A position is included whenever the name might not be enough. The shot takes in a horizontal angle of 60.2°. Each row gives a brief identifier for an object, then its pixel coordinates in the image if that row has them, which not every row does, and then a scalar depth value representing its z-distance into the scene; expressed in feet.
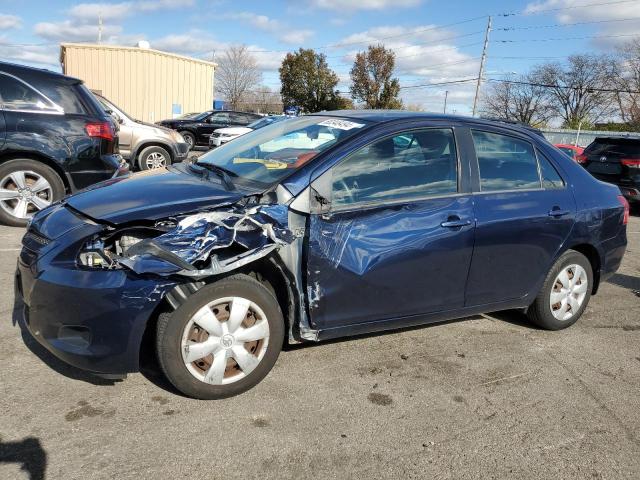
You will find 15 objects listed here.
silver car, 36.88
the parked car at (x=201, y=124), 65.82
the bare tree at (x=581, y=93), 191.62
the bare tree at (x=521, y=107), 219.00
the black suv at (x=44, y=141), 20.18
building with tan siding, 78.07
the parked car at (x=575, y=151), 55.05
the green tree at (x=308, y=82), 137.08
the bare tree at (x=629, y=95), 166.71
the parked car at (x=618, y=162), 35.53
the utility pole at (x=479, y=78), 129.08
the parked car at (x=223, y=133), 59.06
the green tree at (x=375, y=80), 142.51
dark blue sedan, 9.42
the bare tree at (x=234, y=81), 185.88
